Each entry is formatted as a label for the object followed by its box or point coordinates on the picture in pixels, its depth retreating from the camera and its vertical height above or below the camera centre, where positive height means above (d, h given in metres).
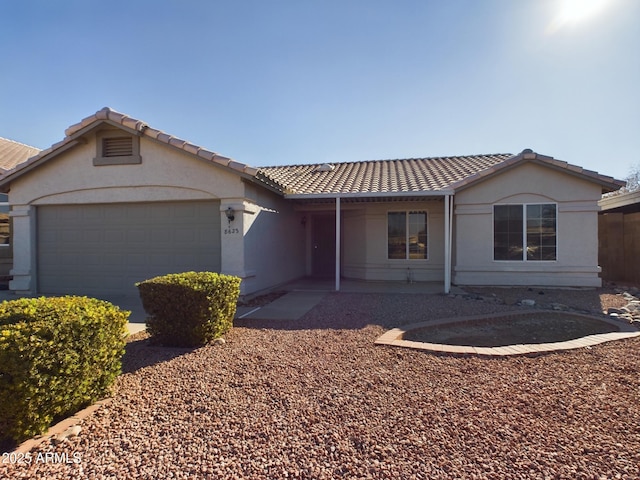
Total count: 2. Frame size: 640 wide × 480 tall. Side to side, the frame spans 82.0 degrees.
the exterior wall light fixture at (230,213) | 9.30 +0.69
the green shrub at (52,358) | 3.06 -1.10
